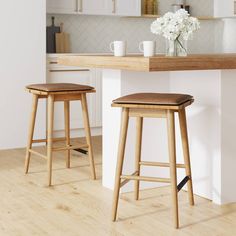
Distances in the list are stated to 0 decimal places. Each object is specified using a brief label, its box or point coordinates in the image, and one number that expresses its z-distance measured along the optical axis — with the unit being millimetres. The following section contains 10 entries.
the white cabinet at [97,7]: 6266
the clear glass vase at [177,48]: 3480
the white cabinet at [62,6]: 6004
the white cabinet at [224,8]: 7053
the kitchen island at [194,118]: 3371
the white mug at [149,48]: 3445
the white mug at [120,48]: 3490
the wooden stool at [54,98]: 3945
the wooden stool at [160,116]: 3018
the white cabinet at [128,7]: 6453
